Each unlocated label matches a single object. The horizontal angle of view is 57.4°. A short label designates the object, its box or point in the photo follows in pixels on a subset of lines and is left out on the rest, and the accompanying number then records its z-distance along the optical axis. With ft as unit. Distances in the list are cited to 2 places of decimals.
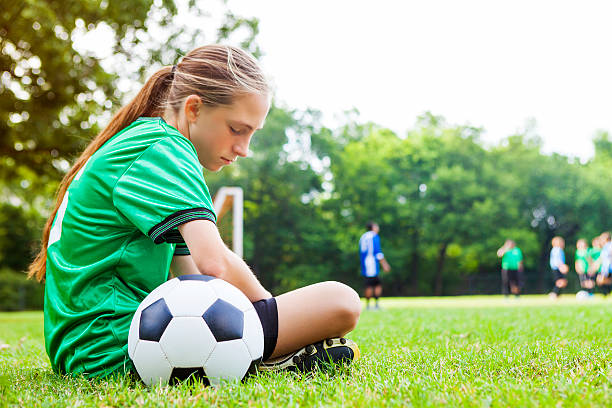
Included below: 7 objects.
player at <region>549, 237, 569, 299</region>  56.96
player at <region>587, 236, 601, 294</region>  63.31
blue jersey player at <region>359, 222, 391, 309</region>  44.96
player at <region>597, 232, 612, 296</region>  59.26
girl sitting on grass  7.05
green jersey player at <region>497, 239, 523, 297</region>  62.18
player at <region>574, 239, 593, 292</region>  62.80
